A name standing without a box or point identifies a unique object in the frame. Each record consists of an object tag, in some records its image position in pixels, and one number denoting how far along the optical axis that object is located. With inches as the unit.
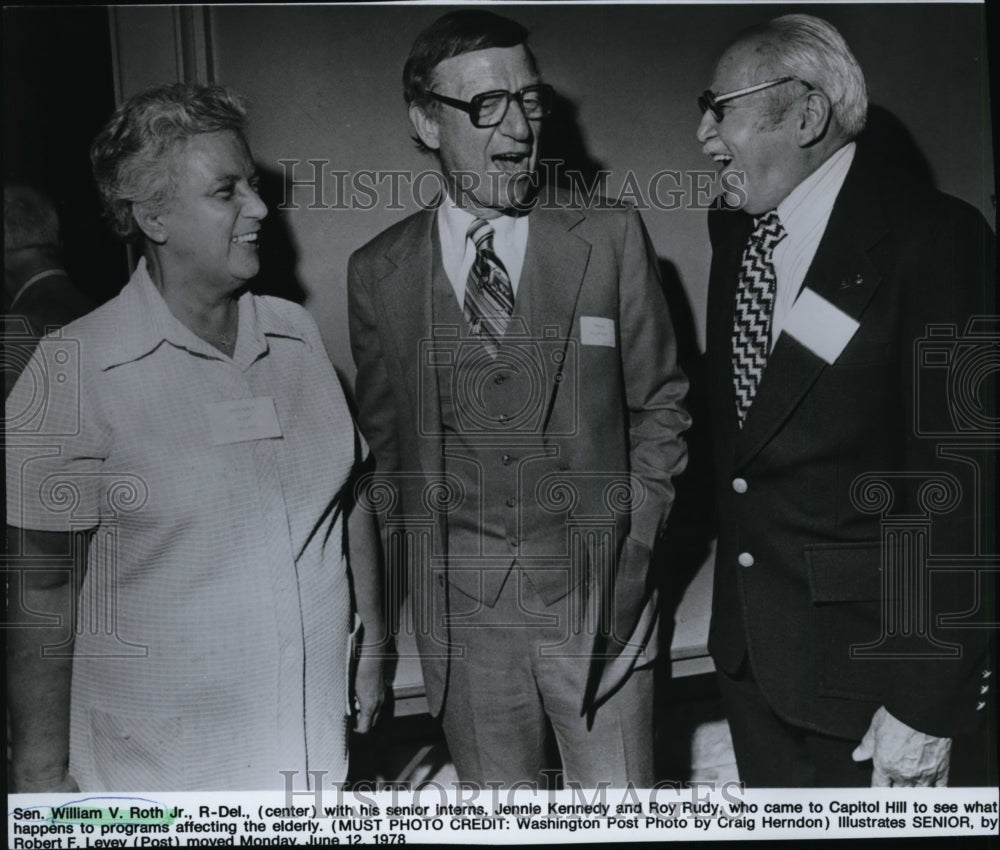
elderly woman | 81.7
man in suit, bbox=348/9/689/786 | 84.6
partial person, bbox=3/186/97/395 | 87.5
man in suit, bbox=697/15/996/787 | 79.6
